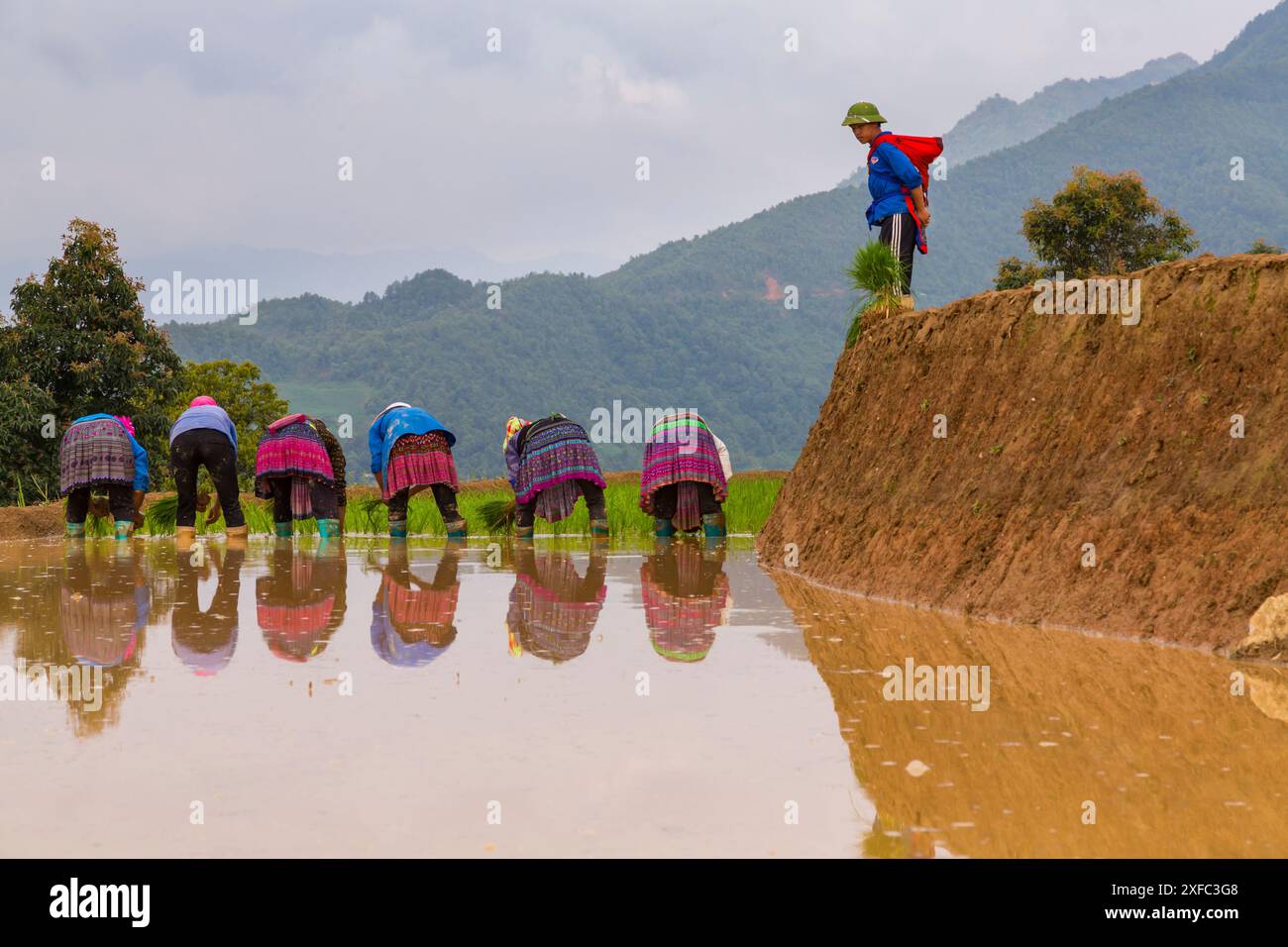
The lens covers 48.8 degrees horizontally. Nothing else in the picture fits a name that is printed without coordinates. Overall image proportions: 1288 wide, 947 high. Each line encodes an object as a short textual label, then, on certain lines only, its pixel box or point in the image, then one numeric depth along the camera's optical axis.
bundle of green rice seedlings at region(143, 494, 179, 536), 20.39
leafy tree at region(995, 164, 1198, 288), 46.81
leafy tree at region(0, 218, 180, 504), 31.02
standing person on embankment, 13.62
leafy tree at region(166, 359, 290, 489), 43.80
